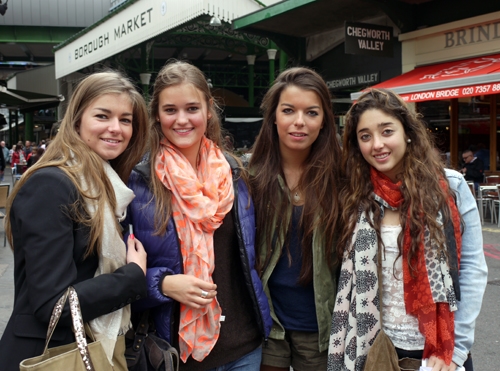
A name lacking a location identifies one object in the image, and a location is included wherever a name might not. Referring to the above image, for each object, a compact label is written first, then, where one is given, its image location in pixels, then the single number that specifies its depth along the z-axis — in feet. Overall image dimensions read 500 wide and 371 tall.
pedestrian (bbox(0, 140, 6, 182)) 62.81
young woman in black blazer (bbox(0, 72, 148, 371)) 5.53
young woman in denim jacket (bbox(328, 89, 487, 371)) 6.80
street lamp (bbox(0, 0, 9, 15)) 42.39
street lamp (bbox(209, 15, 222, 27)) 35.63
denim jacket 6.88
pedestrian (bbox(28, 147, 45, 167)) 45.97
